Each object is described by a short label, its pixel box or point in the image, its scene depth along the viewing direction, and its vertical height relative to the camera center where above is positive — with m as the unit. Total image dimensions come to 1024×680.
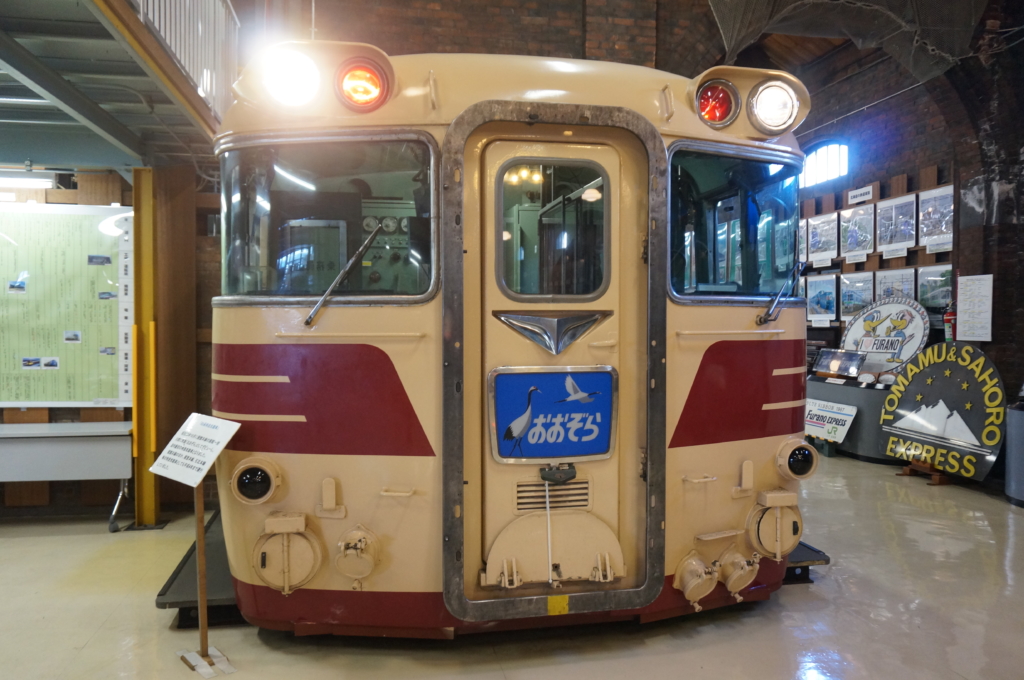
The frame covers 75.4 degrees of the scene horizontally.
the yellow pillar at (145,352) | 5.11 -0.18
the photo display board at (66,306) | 5.18 +0.18
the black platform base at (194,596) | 3.35 -1.38
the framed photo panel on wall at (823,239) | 11.62 +1.59
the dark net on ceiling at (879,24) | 5.96 +2.84
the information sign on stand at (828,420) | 8.24 -1.19
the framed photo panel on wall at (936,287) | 9.21 +0.57
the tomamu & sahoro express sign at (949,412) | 6.38 -0.88
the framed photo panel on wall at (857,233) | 10.79 +1.58
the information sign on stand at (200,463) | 2.92 -0.61
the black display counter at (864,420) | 7.82 -1.13
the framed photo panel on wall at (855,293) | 10.84 +0.57
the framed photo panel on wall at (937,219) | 9.12 +1.53
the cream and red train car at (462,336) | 2.86 -0.03
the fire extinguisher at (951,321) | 8.40 +0.08
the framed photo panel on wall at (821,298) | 11.63 +0.53
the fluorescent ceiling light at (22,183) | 5.23 +1.16
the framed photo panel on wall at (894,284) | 9.89 +0.67
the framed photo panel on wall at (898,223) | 9.80 +1.59
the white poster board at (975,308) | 7.50 +0.22
